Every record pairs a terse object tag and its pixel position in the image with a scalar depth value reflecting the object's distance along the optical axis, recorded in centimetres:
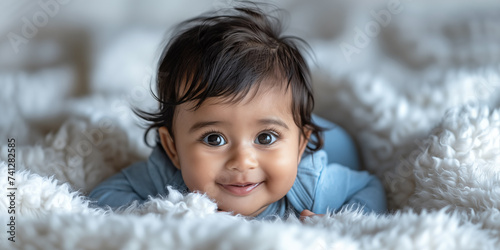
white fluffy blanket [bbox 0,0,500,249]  70
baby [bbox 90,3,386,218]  95
